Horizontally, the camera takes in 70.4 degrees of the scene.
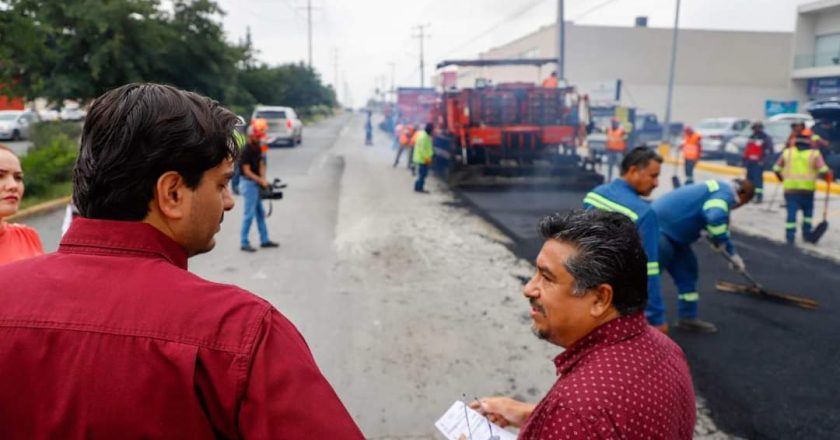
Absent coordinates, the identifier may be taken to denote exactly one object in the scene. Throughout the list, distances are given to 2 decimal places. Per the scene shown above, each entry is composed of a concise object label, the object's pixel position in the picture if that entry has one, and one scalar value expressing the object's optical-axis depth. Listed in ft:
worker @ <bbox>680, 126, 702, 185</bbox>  44.40
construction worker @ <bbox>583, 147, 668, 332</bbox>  12.19
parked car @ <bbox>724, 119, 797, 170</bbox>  61.82
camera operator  24.36
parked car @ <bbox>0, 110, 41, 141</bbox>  75.66
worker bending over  14.76
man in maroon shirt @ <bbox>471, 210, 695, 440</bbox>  4.76
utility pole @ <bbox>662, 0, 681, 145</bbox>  80.33
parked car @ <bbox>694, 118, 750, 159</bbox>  67.41
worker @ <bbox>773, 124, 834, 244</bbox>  26.43
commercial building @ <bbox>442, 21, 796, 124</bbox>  136.67
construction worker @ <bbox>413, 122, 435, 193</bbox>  41.55
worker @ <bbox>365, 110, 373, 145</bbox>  90.68
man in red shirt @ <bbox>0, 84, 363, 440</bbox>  3.15
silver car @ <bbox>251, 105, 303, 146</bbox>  78.64
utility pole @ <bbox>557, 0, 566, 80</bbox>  60.48
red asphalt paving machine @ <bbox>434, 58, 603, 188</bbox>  43.09
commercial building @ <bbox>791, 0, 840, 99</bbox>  105.19
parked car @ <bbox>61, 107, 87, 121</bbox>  70.38
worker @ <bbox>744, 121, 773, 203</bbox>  35.94
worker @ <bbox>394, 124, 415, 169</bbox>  57.93
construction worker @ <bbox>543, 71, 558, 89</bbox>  46.88
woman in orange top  8.86
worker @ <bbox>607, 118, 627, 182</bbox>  47.65
